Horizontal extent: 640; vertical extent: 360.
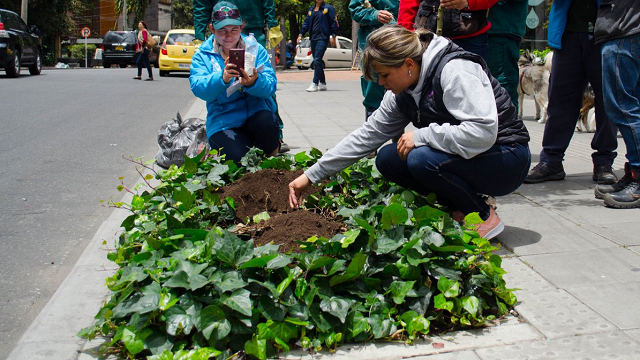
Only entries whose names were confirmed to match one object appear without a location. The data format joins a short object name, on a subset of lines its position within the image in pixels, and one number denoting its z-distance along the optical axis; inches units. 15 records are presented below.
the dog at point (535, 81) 378.3
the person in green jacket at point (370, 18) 238.2
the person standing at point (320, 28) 586.9
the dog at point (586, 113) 339.3
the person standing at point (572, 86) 190.7
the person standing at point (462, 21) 181.2
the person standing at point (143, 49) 784.9
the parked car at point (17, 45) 706.8
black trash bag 232.8
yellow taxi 904.3
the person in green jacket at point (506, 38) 201.5
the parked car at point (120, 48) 1354.6
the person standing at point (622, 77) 172.6
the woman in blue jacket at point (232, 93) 192.7
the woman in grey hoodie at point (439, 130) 130.3
